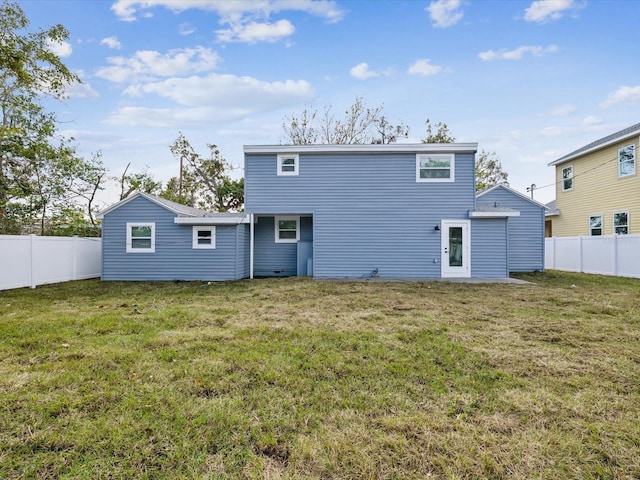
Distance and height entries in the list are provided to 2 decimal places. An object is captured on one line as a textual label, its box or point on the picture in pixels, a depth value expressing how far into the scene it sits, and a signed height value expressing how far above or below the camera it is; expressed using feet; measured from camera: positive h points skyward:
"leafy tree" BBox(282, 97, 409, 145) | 66.33 +23.64
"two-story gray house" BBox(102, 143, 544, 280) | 36.35 +2.19
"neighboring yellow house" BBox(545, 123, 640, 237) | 44.34 +7.88
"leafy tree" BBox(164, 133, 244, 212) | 76.38 +14.71
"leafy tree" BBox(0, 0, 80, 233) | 31.78 +15.68
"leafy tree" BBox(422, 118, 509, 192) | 81.30 +17.73
